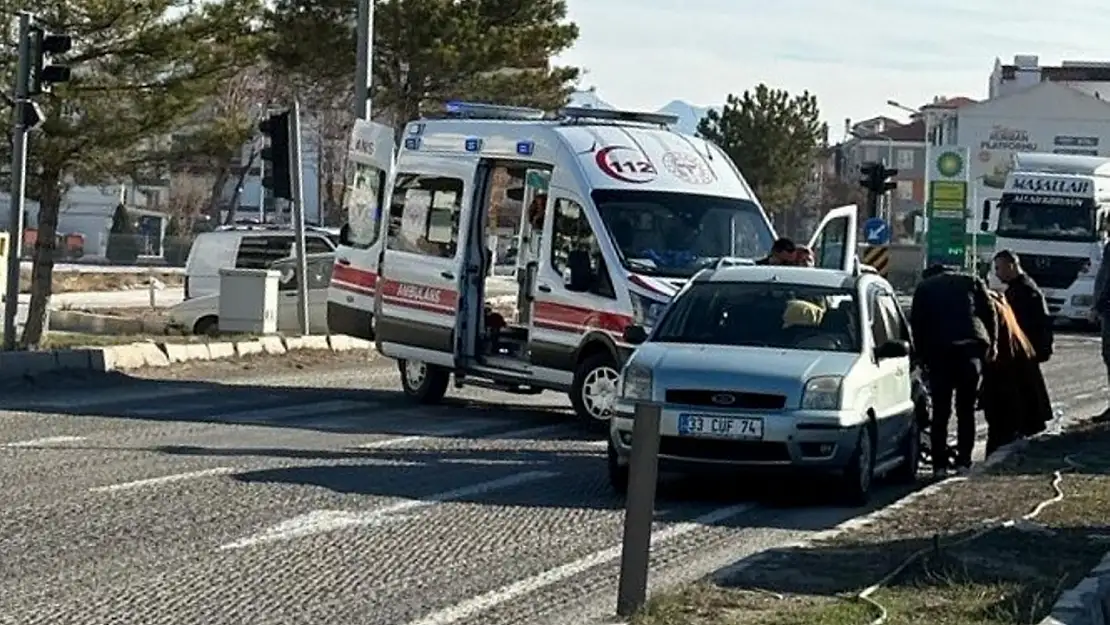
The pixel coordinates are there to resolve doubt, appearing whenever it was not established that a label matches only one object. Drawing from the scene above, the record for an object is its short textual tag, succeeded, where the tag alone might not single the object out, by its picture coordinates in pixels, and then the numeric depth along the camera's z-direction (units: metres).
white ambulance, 18.83
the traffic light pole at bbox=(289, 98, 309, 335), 28.91
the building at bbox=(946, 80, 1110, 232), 100.19
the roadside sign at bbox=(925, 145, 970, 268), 61.12
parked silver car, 14.13
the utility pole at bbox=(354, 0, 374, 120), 30.88
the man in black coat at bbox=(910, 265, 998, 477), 16.36
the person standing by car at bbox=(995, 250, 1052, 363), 18.56
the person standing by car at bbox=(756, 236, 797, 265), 18.02
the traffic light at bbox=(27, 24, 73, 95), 22.98
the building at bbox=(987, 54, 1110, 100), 114.49
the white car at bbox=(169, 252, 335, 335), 33.00
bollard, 9.50
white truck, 48.17
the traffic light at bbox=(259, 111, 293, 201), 28.97
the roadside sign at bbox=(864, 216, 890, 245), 40.41
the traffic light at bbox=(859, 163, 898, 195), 37.16
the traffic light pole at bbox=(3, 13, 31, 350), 22.94
